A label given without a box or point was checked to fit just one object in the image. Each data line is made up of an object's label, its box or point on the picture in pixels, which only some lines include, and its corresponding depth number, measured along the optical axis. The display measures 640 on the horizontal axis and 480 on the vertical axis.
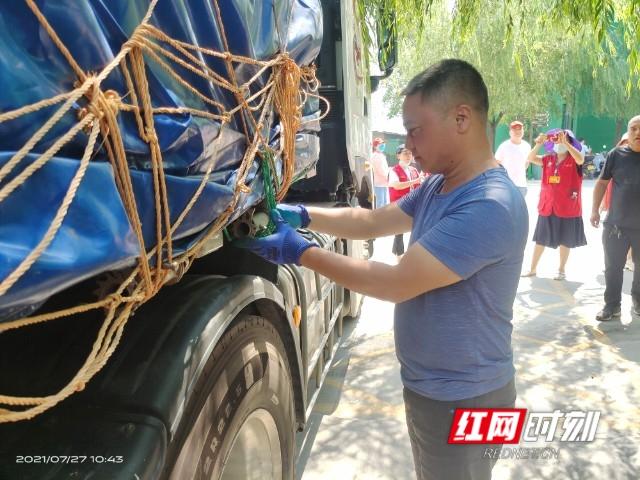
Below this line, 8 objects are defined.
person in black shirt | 4.34
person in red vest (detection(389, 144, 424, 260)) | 6.79
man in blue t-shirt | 1.43
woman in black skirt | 5.43
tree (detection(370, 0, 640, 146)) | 11.91
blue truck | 0.74
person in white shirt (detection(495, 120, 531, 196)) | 6.64
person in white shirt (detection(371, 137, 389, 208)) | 7.32
